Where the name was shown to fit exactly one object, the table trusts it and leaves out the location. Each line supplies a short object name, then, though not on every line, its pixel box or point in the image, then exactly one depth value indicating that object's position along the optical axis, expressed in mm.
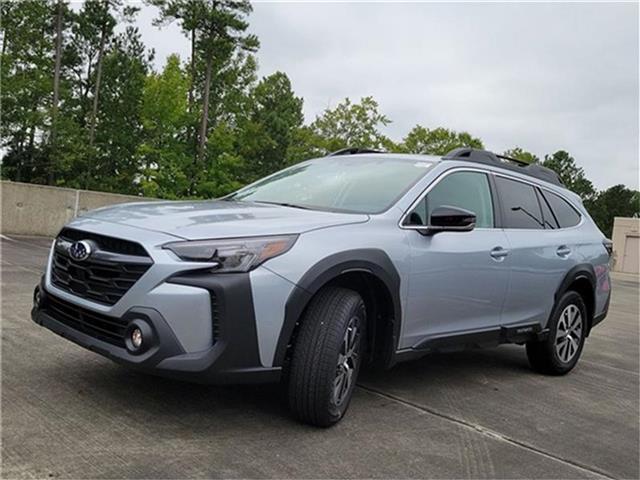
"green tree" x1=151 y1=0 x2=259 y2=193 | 35656
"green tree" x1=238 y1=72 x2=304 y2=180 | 46031
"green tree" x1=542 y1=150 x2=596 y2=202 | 92812
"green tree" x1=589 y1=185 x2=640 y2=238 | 82250
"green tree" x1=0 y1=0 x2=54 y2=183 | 31203
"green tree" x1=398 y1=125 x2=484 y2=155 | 46281
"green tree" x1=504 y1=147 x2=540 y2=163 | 57962
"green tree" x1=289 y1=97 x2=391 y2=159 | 43875
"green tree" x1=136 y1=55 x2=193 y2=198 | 30469
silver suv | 3072
